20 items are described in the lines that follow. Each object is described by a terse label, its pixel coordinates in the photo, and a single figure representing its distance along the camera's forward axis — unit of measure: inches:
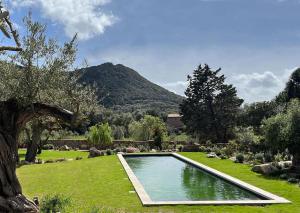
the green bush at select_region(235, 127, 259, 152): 847.7
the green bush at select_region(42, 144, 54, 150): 1122.4
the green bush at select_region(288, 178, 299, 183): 494.1
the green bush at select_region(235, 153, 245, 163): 731.7
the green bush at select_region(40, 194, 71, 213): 282.0
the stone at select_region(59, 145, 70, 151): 1111.3
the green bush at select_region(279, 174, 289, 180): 524.1
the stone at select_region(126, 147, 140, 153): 989.3
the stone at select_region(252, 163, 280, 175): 562.1
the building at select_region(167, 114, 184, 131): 2309.0
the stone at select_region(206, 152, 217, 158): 844.2
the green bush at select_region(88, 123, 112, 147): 1090.4
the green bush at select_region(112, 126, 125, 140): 1462.6
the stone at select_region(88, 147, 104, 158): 890.8
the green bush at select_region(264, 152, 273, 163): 685.3
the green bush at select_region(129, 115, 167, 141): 1212.5
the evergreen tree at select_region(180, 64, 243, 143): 1265.1
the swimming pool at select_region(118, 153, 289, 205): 413.0
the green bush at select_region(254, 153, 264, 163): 704.0
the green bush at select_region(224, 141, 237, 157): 864.6
